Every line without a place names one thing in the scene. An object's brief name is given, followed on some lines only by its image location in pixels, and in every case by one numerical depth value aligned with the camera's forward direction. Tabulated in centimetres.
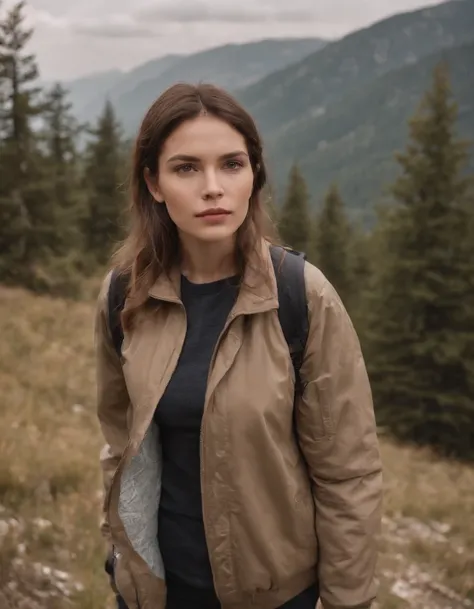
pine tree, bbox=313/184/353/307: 2661
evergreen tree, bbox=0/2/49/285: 1488
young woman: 194
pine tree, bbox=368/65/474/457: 1258
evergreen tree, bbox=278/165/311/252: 2834
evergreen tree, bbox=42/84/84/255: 1631
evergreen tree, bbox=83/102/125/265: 2153
